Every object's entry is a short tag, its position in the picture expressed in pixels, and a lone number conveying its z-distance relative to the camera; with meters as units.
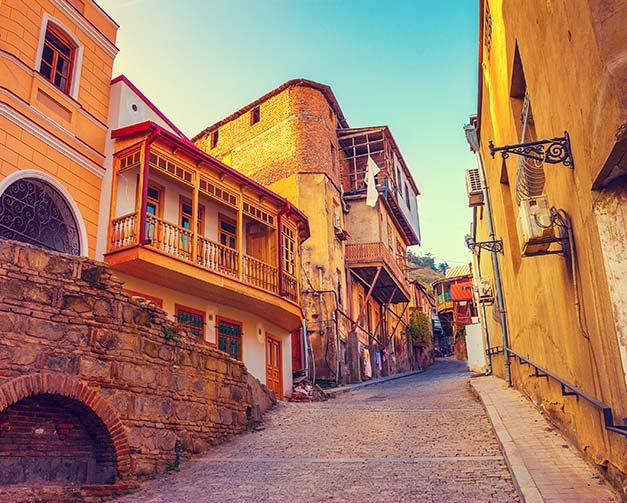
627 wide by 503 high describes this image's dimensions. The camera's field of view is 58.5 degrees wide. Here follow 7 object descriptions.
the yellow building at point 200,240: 12.15
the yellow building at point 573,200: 3.99
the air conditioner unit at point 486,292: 14.88
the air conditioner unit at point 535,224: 5.30
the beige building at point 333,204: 21.94
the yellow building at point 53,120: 10.37
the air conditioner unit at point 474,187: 15.19
